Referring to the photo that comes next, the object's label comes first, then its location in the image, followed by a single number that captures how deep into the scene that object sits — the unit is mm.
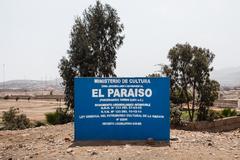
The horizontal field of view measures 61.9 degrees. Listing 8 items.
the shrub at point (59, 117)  13192
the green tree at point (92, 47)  14035
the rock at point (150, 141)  5701
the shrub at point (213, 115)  14361
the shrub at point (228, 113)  16025
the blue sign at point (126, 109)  5811
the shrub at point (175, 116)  10926
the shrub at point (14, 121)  11619
